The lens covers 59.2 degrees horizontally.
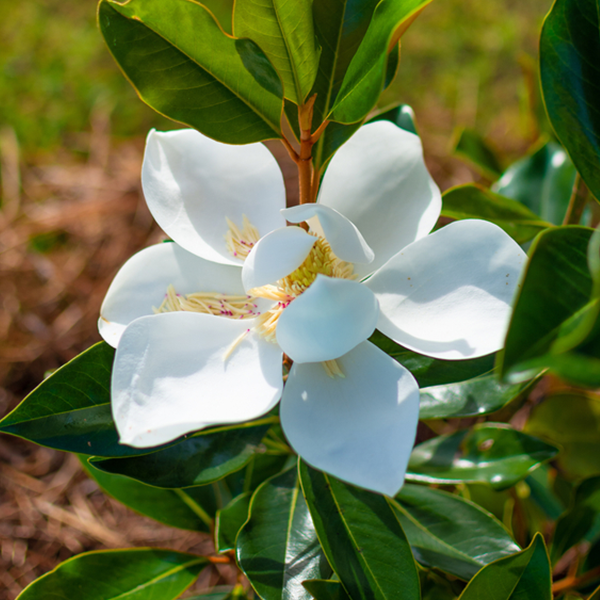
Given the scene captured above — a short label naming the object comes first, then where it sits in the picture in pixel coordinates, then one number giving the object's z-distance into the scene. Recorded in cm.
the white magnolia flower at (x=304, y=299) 45
